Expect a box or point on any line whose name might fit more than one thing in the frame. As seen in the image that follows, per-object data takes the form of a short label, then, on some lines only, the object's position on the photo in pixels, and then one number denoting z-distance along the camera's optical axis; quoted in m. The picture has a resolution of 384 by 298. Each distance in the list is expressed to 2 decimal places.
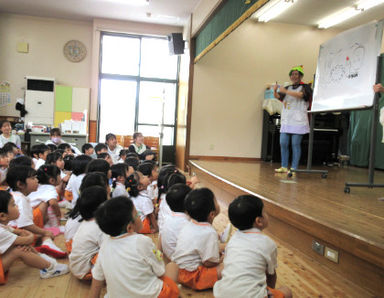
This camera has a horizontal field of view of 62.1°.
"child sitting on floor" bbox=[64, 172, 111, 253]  1.91
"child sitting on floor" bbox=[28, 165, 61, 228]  2.27
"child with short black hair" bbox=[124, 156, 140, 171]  3.25
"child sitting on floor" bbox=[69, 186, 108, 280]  1.57
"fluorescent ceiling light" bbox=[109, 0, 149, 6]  5.93
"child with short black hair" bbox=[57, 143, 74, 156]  4.06
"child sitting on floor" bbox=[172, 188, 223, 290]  1.53
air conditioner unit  6.83
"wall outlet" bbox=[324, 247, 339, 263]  1.67
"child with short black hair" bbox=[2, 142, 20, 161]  3.21
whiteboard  2.74
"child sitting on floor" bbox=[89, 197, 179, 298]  1.22
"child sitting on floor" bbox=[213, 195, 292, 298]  1.18
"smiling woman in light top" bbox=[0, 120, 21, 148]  4.32
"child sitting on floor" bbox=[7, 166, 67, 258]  1.87
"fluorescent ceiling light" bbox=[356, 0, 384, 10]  5.06
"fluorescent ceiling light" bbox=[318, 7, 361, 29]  5.42
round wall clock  7.26
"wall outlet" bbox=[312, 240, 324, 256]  1.79
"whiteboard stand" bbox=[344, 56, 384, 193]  2.65
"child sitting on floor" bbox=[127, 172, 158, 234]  2.34
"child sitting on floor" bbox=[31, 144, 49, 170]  3.66
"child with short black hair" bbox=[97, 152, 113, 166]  3.56
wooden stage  1.48
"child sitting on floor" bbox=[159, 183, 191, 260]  1.79
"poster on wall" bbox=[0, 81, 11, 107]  7.02
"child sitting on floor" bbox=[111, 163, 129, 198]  2.54
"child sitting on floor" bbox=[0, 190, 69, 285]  1.53
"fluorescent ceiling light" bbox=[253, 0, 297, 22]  5.23
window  7.29
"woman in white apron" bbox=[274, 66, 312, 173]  3.62
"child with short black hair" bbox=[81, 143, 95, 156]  4.31
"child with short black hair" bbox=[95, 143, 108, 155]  4.09
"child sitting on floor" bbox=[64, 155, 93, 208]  2.71
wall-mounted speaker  6.34
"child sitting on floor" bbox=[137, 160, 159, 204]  2.73
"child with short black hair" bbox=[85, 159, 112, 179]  2.51
